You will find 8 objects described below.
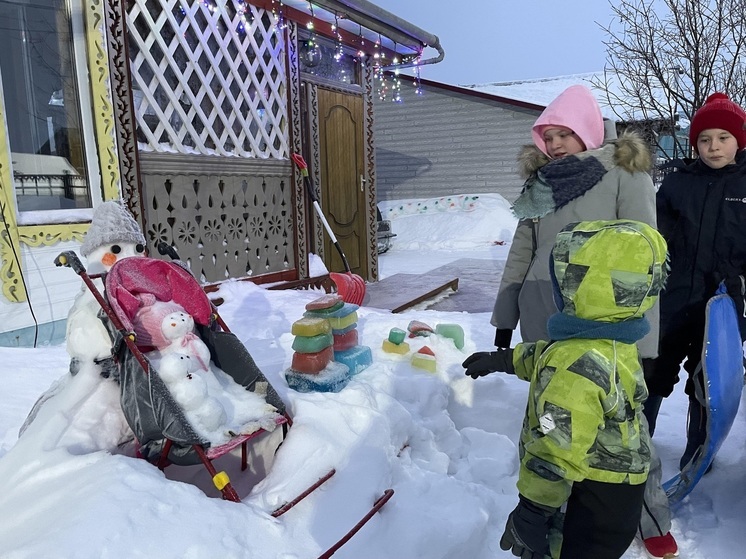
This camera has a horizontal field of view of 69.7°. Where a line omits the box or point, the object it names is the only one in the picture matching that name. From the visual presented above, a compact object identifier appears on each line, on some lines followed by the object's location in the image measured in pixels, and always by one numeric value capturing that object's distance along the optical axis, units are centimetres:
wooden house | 364
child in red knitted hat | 216
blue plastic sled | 195
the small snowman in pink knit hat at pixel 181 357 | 181
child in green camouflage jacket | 133
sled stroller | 171
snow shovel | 490
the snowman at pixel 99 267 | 186
